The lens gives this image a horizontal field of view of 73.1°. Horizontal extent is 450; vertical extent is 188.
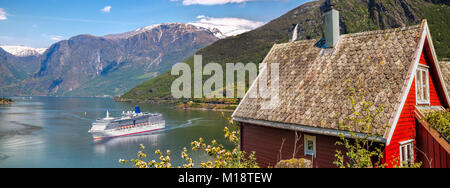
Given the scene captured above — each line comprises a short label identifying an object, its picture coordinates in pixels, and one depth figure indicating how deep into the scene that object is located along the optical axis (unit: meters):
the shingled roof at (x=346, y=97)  9.12
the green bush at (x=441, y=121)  8.76
